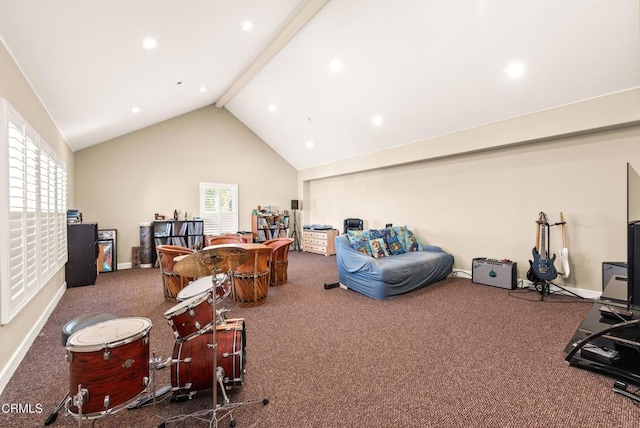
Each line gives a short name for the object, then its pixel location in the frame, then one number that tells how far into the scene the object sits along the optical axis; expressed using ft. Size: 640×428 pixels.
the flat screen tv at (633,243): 6.81
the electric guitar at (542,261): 13.00
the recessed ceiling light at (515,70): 11.87
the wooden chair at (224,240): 16.47
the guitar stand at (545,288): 12.82
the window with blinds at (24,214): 6.65
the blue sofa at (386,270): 12.89
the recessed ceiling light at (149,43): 9.46
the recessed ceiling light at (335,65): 15.24
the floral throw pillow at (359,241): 15.39
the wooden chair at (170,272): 12.59
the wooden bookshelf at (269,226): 26.08
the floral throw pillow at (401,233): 17.58
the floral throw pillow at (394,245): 16.78
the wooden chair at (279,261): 15.10
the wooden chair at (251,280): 12.13
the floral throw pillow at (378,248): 15.65
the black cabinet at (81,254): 15.12
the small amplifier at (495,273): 14.46
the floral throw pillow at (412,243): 17.76
